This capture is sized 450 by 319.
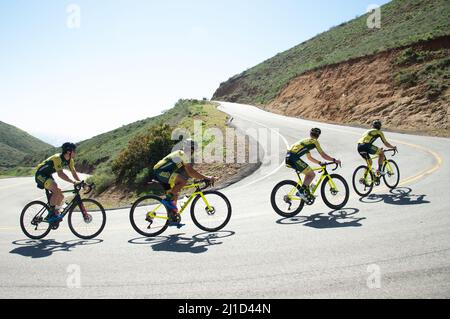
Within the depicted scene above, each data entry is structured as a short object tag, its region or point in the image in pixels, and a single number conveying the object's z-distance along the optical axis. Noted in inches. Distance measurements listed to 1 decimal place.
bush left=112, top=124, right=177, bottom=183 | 902.4
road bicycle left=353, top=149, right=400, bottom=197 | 419.8
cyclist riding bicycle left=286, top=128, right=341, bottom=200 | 360.5
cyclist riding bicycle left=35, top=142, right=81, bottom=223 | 346.0
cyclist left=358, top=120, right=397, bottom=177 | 437.7
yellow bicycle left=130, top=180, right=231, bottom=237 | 326.6
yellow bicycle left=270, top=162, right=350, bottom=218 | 356.2
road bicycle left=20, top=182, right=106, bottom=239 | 342.3
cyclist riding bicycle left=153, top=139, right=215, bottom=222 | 318.7
